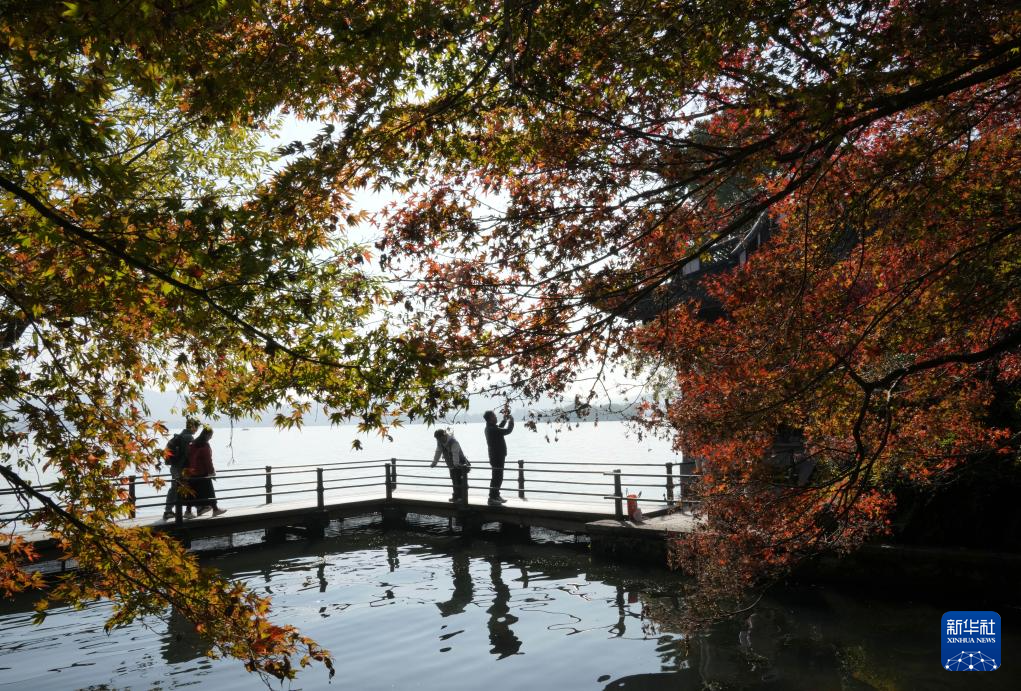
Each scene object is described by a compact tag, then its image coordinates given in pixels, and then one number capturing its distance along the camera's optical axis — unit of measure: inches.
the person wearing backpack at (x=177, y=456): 636.7
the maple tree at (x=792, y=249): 210.5
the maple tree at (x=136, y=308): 179.6
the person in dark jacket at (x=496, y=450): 710.5
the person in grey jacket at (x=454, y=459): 733.9
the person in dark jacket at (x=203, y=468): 664.4
